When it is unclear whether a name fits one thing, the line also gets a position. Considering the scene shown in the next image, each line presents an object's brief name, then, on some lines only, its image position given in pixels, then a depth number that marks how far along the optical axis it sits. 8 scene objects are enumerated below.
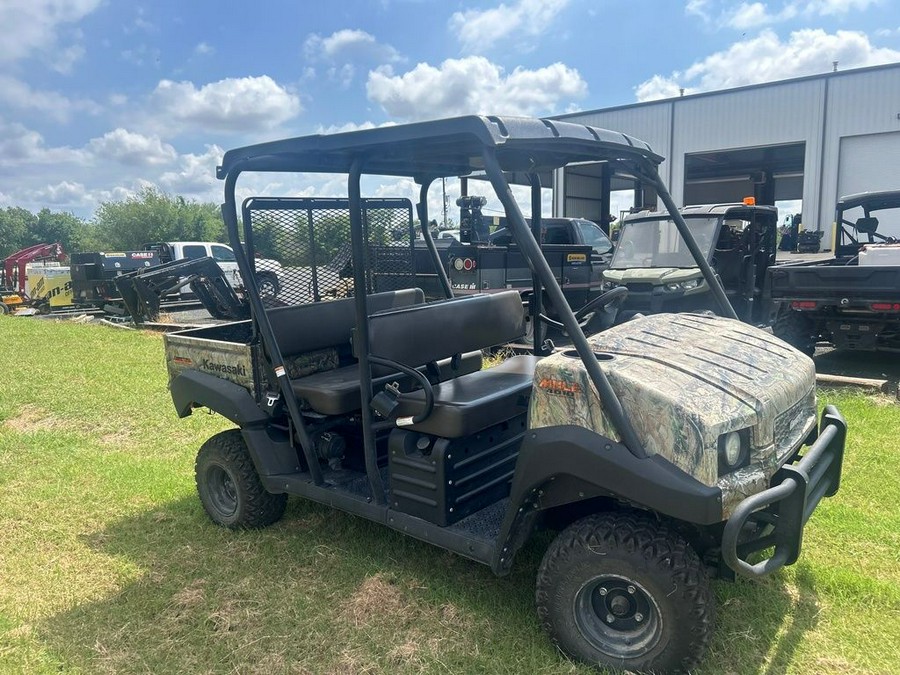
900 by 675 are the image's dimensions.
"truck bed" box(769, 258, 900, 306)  6.27
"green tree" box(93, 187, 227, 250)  55.06
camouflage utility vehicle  2.20
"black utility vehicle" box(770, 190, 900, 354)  6.35
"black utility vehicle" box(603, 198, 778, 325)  8.14
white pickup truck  16.94
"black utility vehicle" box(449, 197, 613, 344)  8.51
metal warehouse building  18.86
